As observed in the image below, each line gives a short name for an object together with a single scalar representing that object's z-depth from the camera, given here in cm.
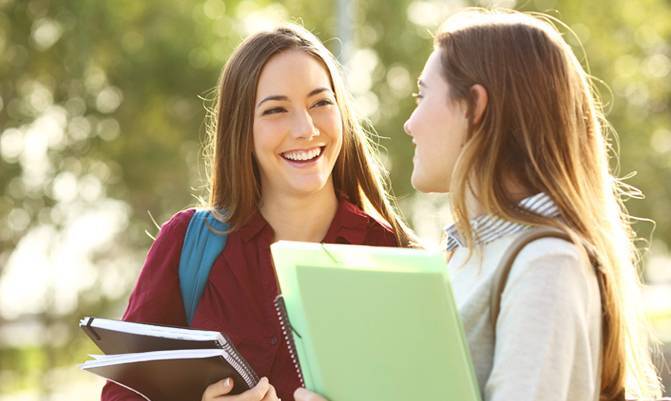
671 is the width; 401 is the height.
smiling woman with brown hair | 679
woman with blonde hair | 423
